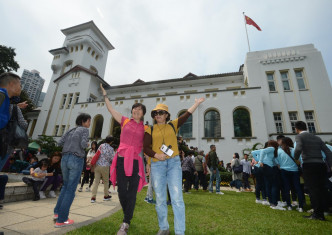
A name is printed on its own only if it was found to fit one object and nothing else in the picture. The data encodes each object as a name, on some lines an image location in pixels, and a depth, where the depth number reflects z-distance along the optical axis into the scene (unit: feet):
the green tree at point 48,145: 60.64
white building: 50.67
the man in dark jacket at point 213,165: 26.17
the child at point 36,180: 15.19
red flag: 62.44
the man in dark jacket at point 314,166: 12.05
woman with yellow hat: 7.64
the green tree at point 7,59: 83.46
